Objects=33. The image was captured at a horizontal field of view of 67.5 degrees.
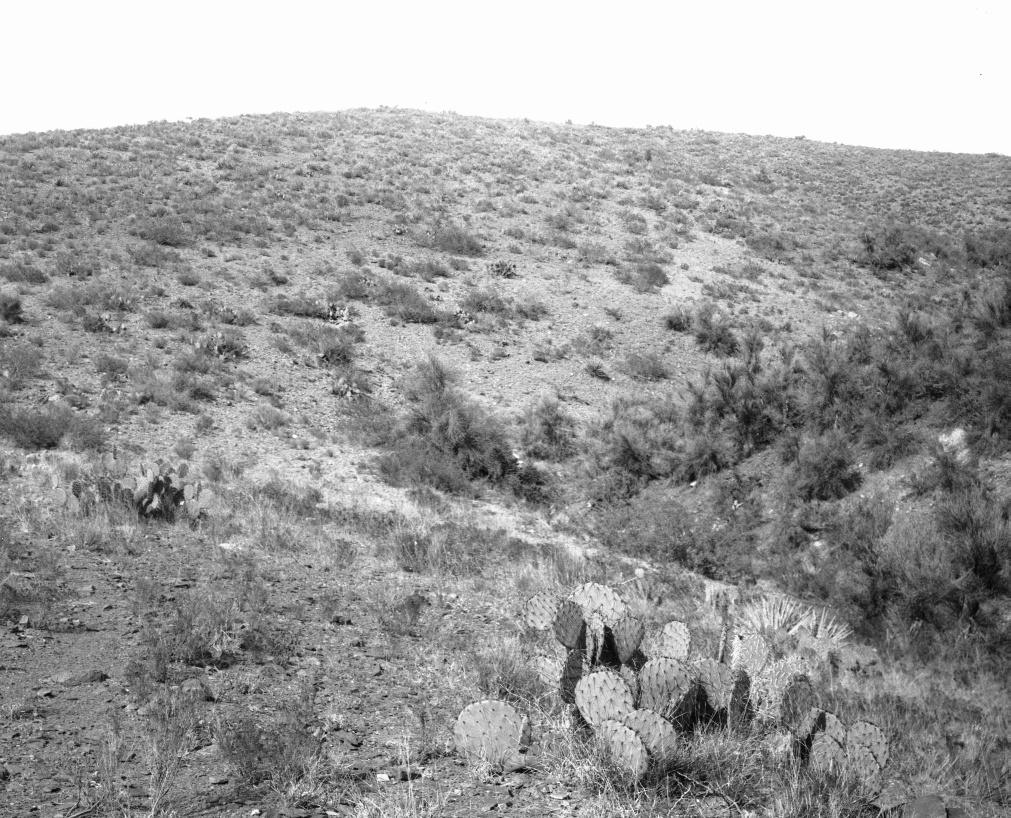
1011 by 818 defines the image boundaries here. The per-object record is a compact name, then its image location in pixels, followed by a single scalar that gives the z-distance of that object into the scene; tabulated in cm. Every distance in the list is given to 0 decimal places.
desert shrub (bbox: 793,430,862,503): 1150
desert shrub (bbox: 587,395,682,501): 1430
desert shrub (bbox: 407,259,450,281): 2603
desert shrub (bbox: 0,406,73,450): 1387
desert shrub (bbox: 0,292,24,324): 1889
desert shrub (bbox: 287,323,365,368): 2023
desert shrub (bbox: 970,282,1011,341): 1294
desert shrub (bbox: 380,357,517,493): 1511
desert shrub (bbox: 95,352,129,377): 1741
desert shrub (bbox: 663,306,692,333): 2328
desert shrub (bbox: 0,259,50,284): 2088
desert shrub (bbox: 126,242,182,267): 2342
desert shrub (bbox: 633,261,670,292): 2614
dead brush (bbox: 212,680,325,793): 448
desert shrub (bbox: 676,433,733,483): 1350
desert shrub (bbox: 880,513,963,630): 842
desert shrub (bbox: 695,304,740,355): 2180
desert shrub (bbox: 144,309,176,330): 2011
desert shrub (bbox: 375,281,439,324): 2298
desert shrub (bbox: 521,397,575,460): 1678
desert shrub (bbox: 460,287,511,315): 2398
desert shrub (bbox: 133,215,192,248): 2533
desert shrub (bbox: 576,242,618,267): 2844
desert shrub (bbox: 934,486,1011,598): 845
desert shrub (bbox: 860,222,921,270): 2895
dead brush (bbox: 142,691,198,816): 422
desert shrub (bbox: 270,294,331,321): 2242
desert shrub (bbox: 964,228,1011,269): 2817
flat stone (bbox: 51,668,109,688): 557
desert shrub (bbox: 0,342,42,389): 1636
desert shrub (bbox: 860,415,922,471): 1139
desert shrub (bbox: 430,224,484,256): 2848
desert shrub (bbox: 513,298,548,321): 2392
